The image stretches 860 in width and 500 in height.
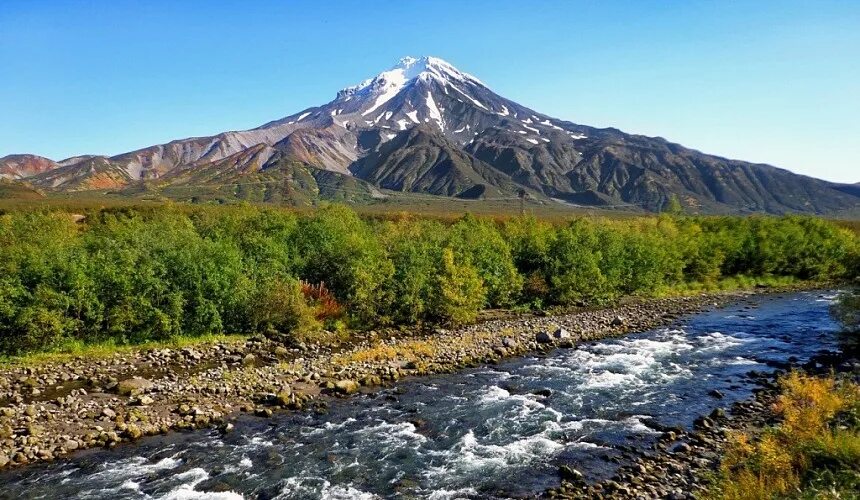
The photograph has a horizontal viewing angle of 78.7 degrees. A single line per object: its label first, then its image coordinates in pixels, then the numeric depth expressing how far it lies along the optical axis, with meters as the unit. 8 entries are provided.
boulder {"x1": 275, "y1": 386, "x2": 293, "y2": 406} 22.75
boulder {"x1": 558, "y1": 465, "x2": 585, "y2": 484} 15.96
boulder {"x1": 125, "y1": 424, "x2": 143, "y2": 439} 19.00
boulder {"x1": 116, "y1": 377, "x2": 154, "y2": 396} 22.84
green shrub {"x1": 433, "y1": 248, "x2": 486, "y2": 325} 38.72
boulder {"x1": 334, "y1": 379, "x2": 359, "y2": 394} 24.59
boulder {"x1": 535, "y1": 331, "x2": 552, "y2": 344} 34.41
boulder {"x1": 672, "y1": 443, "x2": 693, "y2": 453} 17.71
